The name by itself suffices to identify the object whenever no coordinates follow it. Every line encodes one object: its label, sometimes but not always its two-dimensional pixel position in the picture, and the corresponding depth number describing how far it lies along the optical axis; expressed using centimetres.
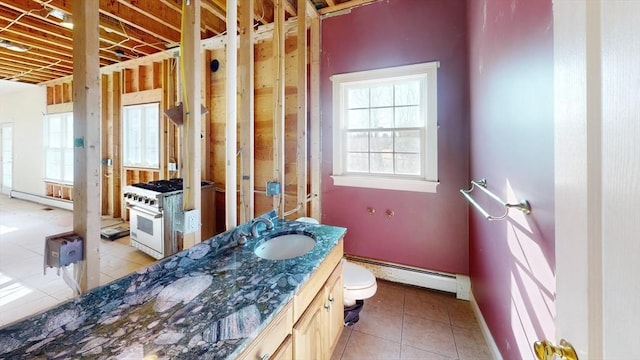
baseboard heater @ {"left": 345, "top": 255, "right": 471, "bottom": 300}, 235
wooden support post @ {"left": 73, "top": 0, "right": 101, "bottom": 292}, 87
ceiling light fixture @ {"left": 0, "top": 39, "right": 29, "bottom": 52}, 344
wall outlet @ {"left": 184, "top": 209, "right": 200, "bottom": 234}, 128
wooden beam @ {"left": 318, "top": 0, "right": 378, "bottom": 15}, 257
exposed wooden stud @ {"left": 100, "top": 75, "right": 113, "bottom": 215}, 446
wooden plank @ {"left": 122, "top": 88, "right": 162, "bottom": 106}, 393
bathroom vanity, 72
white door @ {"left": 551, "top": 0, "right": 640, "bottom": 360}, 33
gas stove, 278
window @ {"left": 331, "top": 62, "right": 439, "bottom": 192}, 240
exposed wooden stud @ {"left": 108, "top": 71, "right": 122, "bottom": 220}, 438
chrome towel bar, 116
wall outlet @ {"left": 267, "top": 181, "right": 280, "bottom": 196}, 216
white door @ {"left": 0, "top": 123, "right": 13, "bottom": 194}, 643
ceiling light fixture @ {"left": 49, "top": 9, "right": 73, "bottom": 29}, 265
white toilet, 183
